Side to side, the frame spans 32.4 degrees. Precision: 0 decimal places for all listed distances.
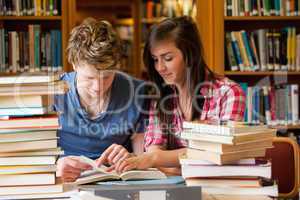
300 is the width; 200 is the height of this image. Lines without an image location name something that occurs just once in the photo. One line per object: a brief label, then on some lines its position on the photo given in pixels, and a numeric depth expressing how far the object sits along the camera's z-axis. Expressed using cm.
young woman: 197
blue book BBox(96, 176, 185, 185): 138
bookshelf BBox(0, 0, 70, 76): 326
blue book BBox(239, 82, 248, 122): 337
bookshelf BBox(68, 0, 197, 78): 524
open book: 143
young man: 182
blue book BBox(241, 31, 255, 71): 335
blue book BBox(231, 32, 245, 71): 334
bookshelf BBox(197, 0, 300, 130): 326
